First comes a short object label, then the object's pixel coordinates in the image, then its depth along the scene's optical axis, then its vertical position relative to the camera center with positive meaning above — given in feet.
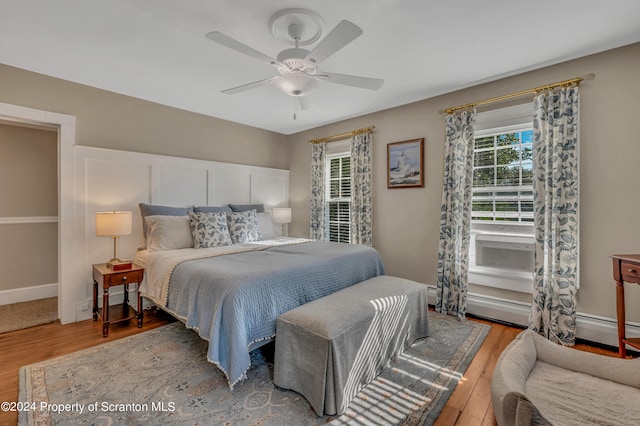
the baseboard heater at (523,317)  8.18 -3.39
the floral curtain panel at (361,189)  13.56 +1.12
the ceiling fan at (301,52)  5.90 +3.47
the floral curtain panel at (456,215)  10.47 -0.11
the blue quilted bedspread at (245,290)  6.19 -1.95
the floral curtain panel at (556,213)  8.47 -0.05
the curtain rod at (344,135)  13.60 +3.92
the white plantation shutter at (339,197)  15.03 +0.83
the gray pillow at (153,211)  11.11 +0.09
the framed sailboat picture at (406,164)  12.04 +2.10
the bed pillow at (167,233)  10.30 -0.72
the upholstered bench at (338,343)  5.67 -2.87
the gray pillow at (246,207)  13.88 +0.29
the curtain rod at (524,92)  8.50 +3.89
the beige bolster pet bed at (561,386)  4.14 -3.00
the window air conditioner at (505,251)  9.63 -1.37
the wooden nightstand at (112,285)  8.94 -2.58
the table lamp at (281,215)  15.66 -0.12
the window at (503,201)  9.69 +0.38
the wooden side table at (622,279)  6.72 -1.62
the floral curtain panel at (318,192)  15.57 +1.13
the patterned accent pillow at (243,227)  12.13 -0.60
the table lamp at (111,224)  9.35 -0.34
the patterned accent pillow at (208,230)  10.77 -0.65
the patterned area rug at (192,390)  5.57 -3.91
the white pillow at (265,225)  13.70 -0.59
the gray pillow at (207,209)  12.39 +0.18
